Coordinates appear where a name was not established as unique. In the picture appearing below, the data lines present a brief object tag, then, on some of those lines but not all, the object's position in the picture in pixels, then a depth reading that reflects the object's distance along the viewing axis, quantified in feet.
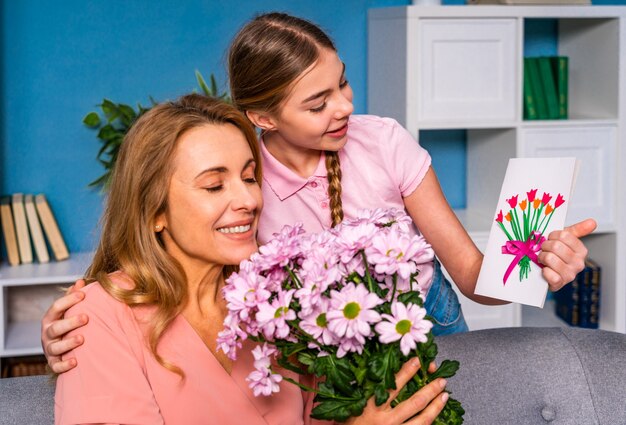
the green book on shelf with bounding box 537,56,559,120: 12.40
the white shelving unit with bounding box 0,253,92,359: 10.94
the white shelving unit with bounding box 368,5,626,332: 11.55
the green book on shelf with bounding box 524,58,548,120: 12.36
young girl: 6.39
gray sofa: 6.29
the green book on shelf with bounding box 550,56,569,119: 12.44
